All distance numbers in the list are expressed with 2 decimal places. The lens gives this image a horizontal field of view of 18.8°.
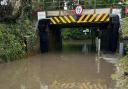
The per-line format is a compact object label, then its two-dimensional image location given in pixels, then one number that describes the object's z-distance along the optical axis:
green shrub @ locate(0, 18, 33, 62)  19.75
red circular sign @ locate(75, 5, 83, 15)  23.05
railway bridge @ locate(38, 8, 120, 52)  23.17
